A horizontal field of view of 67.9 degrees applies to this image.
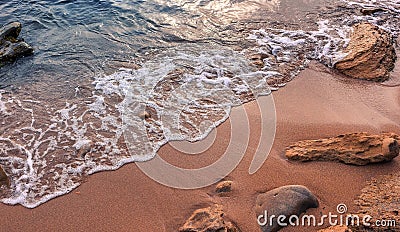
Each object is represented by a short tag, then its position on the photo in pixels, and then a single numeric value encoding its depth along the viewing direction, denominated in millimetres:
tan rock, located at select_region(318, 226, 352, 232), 2546
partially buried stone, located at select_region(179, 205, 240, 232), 2740
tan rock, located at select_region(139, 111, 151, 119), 4365
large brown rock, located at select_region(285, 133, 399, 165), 3250
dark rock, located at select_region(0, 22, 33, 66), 5742
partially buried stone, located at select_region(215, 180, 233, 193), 3229
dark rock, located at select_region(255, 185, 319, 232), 2807
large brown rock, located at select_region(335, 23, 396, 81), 5066
